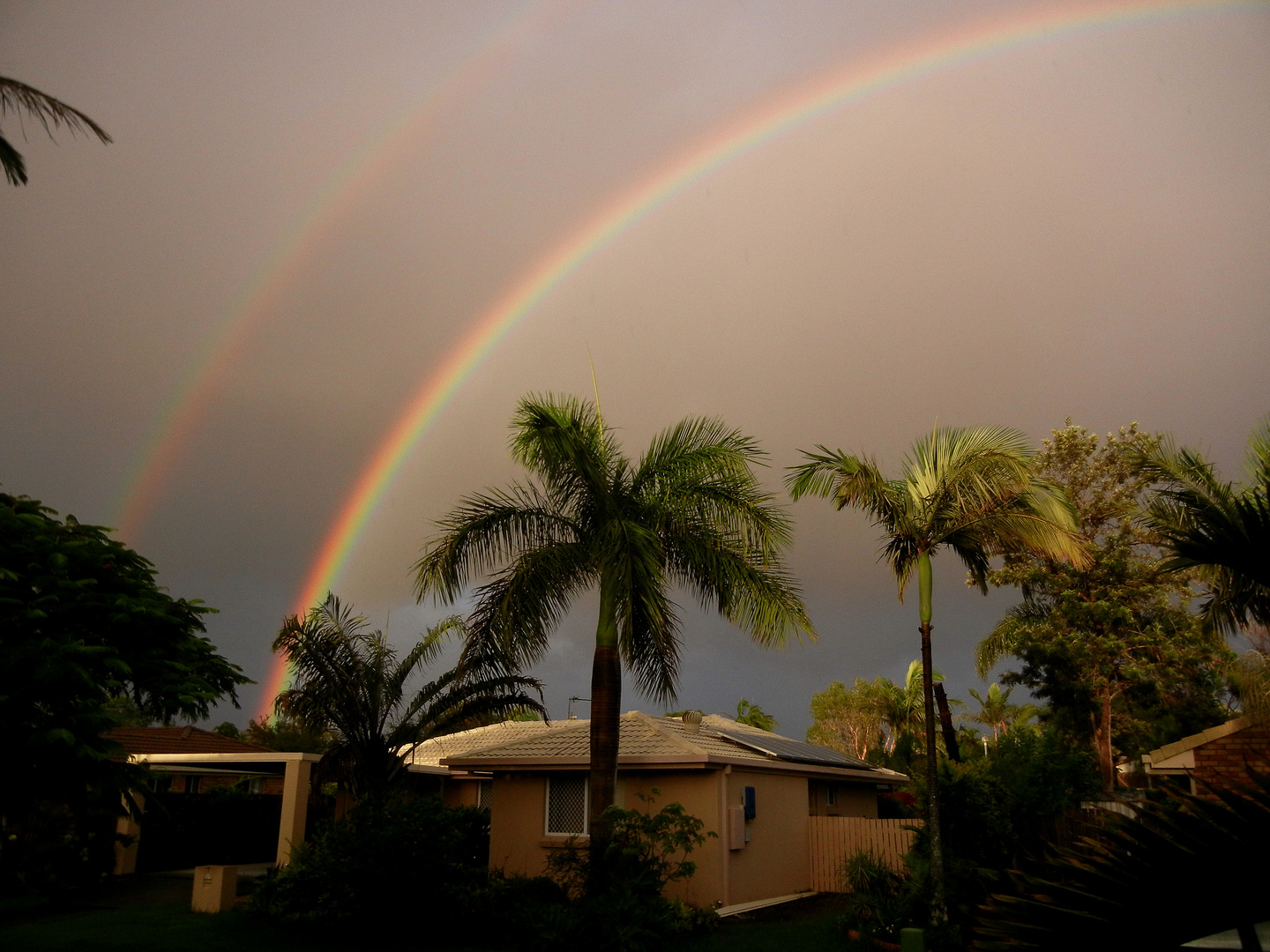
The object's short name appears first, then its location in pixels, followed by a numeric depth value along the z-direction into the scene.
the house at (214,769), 21.47
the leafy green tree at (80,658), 10.31
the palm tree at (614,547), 15.52
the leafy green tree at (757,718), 56.31
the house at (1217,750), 15.27
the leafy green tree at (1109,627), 27.59
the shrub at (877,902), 14.18
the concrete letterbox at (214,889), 17.73
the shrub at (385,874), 15.14
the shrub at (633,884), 14.09
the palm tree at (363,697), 19.28
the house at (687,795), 18.06
